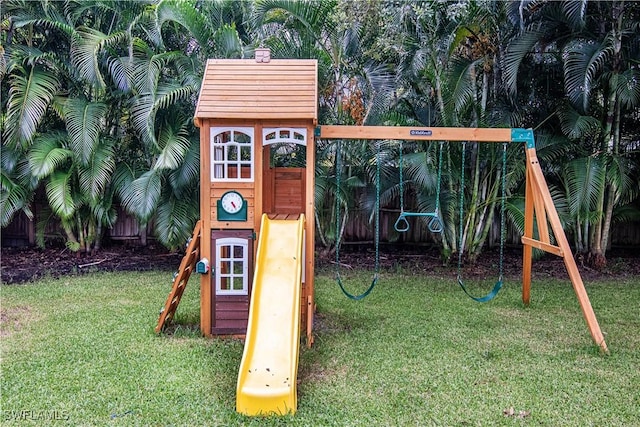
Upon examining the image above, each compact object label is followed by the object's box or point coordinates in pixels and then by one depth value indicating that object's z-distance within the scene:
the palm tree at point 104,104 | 7.36
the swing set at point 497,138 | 4.89
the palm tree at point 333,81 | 7.59
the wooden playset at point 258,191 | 4.64
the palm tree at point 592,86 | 6.78
